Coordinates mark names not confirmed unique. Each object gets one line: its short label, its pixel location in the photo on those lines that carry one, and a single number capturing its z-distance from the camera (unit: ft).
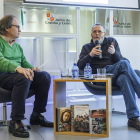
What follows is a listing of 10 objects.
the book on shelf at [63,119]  6.01
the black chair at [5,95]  5.97
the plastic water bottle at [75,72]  6.40
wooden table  5.75
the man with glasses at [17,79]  5.82
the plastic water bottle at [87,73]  6.13
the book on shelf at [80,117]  5.88
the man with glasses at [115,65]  6.51
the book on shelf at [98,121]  5.84
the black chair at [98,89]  7.26
